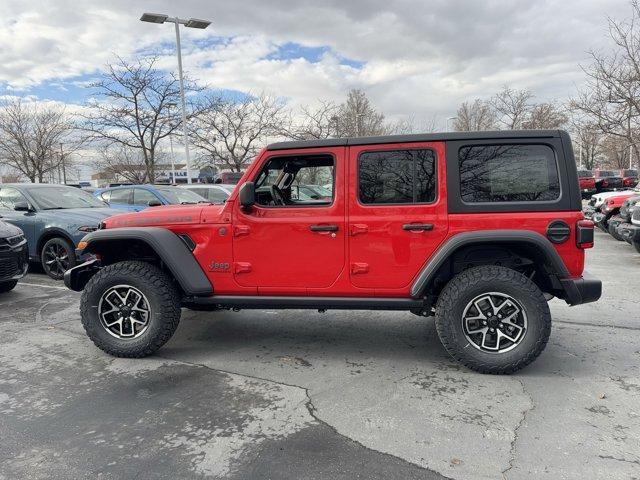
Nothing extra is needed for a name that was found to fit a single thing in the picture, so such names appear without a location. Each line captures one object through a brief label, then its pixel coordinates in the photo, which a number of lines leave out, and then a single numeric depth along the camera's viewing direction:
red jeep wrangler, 3.50
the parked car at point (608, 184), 23.08
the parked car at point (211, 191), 12.40
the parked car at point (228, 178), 23.88
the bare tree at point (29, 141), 26.67
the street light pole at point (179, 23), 14.23
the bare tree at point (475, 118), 30.12
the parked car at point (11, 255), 6.03
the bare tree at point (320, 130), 22.61
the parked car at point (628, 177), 26.85
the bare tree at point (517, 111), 27.92
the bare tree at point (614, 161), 46.35
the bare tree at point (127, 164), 23.89
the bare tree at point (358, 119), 23.70
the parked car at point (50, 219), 7.11
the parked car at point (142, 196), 9.53
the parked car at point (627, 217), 8.54
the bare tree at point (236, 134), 23.90
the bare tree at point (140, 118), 17.78
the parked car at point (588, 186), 24.45
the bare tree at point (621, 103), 13.35
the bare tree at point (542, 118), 27.53
